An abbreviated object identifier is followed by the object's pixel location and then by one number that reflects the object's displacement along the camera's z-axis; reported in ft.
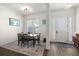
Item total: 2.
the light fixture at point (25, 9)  5.65
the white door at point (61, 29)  5.42
